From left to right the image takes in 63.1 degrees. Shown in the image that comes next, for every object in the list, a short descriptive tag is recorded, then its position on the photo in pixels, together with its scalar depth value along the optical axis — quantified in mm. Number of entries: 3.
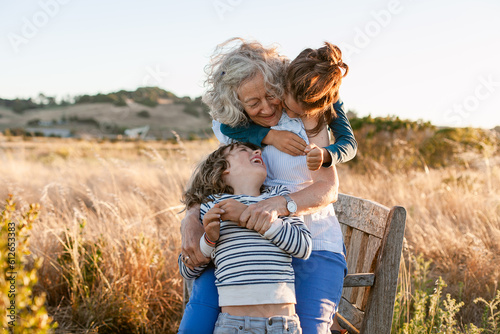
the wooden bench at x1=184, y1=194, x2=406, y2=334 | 2012
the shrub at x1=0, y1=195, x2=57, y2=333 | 745
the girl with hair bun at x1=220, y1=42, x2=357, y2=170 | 2035
